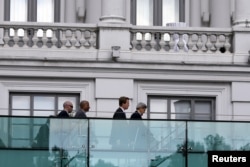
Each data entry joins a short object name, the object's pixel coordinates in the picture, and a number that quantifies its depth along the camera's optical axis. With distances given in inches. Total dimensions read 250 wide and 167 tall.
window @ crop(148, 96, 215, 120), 2409.0
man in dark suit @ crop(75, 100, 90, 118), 2159.2
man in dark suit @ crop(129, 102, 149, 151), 2182.6
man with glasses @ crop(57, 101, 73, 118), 2170.3
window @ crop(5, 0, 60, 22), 2524.6
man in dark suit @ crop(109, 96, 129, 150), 2178.9
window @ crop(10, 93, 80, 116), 2390.5
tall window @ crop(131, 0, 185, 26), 2541.8
